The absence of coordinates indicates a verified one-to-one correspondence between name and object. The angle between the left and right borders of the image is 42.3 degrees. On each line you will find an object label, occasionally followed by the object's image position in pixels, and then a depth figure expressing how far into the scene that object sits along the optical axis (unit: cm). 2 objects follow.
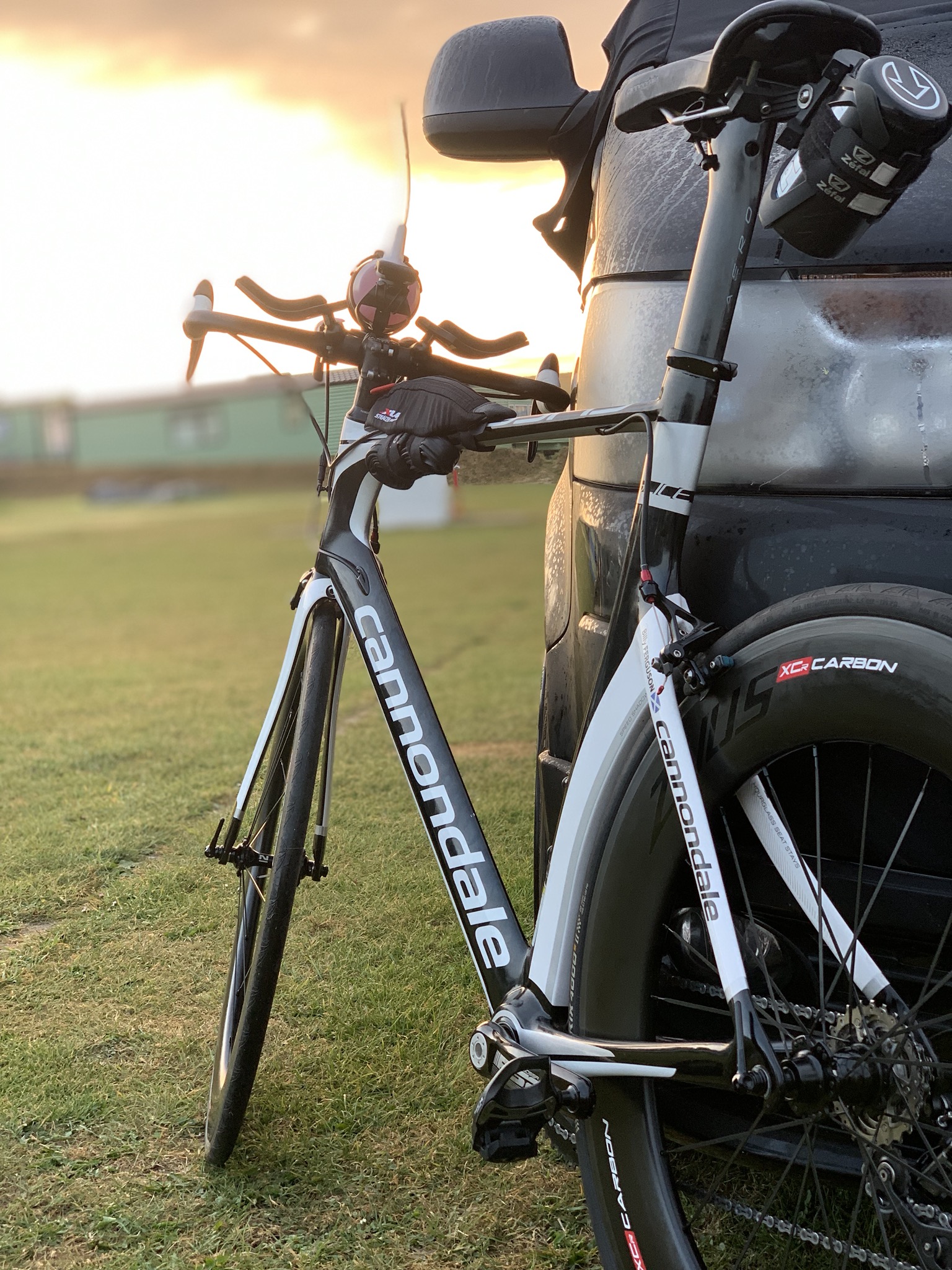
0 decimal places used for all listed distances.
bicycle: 156
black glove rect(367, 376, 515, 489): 210
